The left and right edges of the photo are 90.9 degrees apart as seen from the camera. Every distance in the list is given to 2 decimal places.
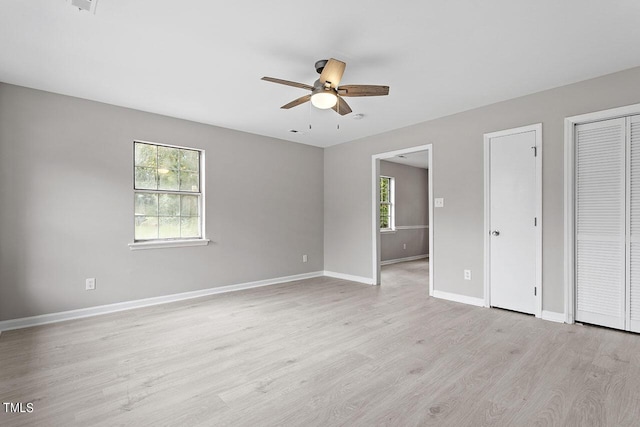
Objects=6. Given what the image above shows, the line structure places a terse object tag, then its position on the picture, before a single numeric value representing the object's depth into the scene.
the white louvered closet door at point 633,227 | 2.99
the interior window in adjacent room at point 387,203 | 7.79
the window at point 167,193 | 4.12
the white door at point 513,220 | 3.60
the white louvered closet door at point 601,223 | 3.08
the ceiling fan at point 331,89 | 2.52
